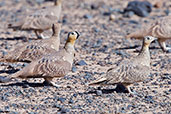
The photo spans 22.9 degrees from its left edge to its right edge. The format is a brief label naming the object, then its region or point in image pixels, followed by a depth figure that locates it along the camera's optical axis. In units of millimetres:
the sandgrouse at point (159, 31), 10898
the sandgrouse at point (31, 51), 8719
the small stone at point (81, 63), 9738
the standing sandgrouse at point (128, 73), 7309
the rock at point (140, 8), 15202
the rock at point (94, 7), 16295
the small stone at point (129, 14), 15125
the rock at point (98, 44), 11570
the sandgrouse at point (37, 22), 11888
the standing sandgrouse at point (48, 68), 7633
